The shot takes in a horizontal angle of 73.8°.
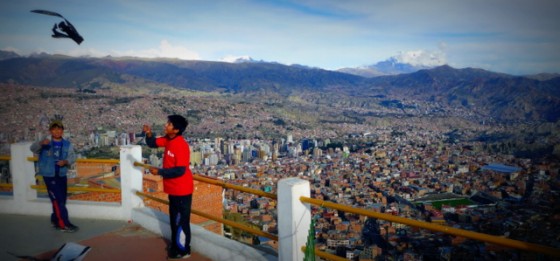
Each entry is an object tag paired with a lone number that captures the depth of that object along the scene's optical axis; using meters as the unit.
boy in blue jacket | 4.57
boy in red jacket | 3.53
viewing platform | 3.09
